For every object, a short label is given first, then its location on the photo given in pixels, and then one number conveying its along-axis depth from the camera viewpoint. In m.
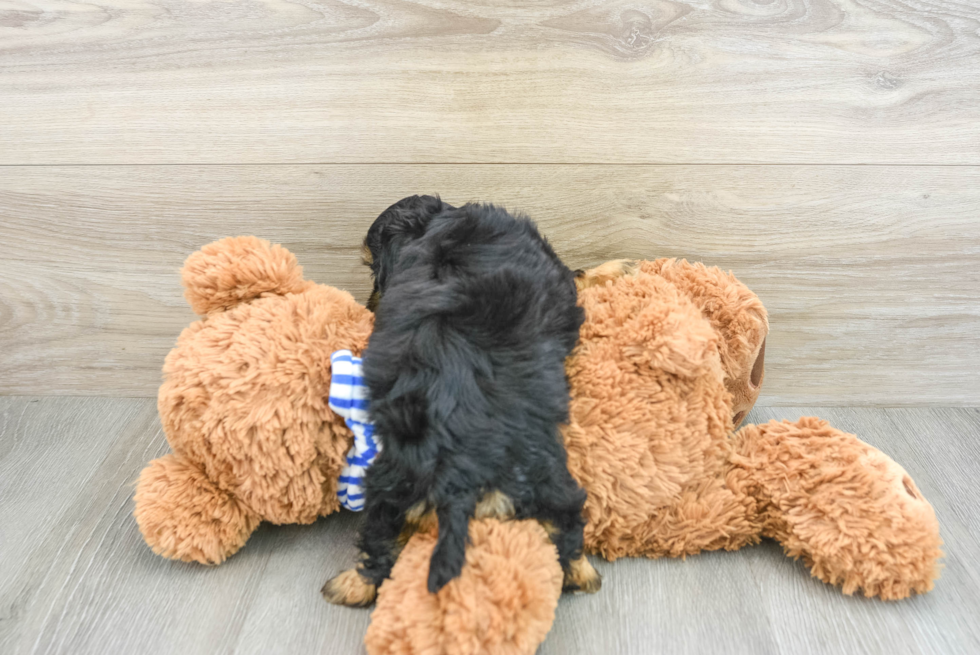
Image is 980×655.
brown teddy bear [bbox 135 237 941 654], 0.68
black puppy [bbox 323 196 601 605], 0.61
